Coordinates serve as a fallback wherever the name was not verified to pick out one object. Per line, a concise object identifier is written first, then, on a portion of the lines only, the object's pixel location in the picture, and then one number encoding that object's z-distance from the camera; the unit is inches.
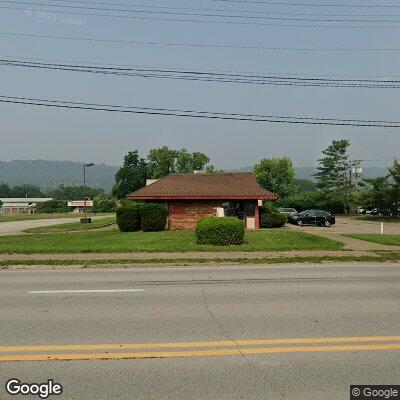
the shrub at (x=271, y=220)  1263.5
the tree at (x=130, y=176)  4512.8
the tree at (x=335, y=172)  2667.3
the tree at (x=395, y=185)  1892.2
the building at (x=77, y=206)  4833.9
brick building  1143.0
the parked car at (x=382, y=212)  2018.9
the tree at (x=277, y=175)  3467.0
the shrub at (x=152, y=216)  1043.4
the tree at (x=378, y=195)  1907.0
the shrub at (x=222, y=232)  738.2
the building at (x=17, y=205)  5789.9
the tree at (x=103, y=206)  4448.8
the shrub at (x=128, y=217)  1076.5
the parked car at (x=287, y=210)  1778.5
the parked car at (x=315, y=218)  1495.3
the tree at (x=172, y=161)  4443.9
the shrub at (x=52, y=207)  4858.5
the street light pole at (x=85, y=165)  1794.2
